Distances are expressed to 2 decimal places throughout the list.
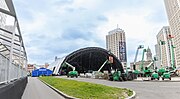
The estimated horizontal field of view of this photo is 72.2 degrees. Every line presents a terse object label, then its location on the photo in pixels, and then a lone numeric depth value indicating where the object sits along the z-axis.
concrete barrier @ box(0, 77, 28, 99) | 3.62
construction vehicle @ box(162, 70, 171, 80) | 19.49
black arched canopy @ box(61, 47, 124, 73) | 61.46
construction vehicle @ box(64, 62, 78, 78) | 40.80
